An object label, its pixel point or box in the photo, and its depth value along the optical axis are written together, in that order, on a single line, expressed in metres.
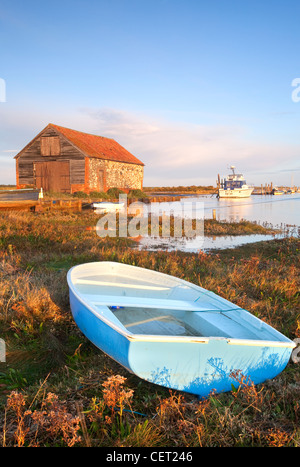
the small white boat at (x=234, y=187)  61.26
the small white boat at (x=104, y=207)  22.58
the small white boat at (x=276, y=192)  93.81
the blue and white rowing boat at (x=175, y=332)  3.38
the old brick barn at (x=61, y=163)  27.61
